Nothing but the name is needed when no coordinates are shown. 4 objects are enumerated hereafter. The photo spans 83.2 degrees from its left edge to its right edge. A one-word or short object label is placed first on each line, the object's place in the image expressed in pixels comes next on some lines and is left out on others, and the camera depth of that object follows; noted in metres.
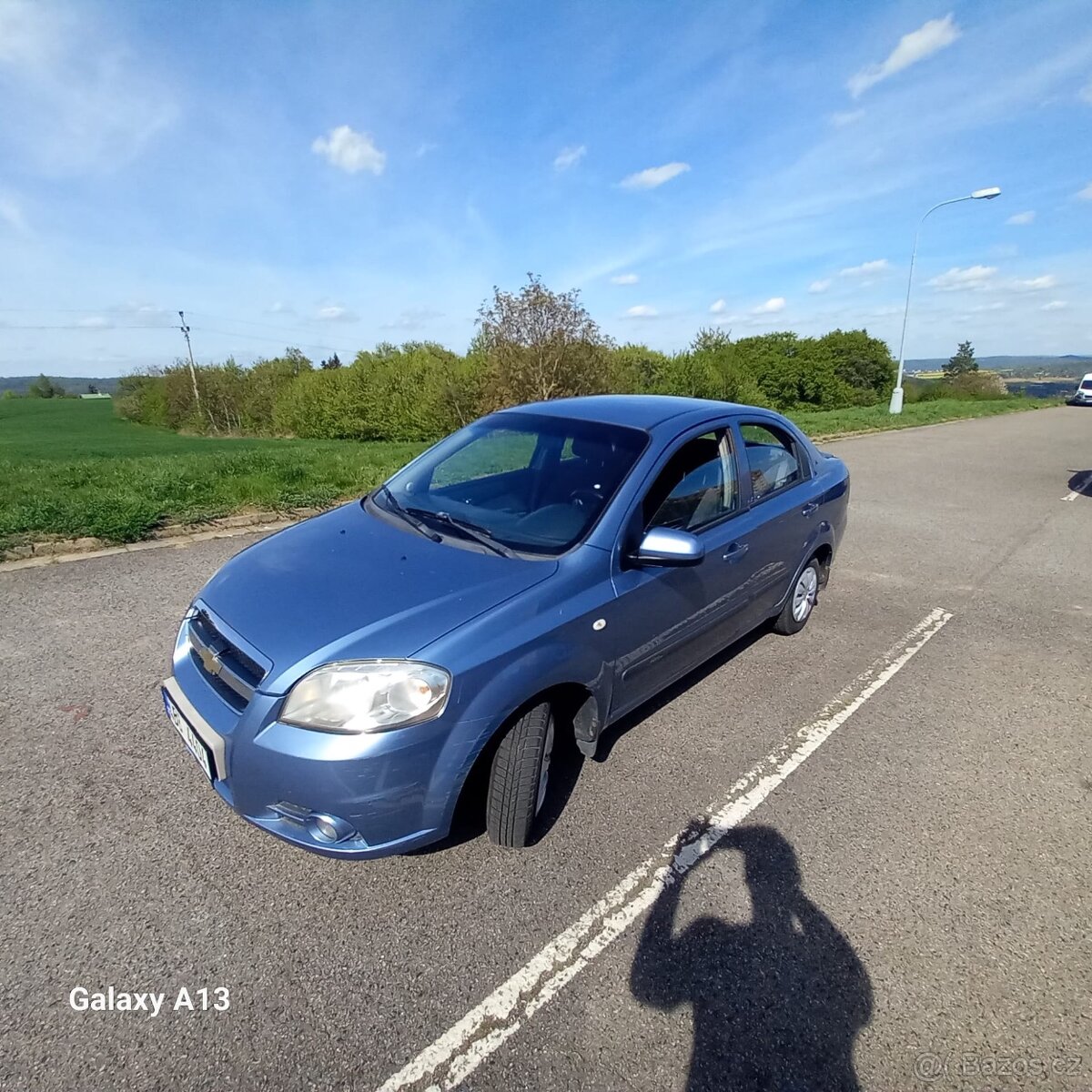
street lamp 20.17
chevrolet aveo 1.98
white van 37.41
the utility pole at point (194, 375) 48.98
